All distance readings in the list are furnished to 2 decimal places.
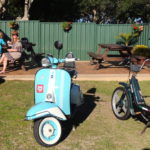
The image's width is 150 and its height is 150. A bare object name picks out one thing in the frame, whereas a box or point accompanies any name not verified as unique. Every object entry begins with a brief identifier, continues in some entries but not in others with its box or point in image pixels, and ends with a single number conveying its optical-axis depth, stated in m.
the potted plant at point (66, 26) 13.22
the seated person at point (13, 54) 9.41
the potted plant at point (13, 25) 12.68
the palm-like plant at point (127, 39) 13.84
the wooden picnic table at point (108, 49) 10.67
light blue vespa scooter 4.68
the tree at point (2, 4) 17.50
